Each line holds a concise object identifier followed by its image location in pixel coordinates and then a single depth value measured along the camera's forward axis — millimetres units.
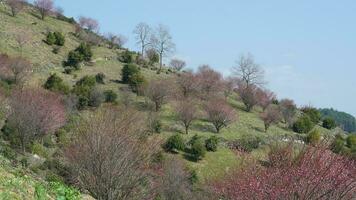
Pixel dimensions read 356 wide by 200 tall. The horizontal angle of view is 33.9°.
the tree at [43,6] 89838
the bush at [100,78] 69638
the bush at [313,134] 59328
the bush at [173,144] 54312
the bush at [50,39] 76438
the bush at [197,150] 54125
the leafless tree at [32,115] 43744
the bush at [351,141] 66325
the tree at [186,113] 61656
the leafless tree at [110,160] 27219
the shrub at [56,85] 59409
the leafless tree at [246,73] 92125
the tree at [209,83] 77356
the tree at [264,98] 80188
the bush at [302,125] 72250
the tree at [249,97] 78250
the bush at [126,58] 81312
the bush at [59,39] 77688
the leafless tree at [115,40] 98712
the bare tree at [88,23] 100806
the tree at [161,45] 90912
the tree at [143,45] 93444
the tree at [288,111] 75875
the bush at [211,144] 57031
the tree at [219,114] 64250
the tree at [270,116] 70250
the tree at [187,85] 75488
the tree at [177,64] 92562
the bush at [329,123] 81125
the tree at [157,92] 66062
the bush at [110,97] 62181
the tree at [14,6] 82625
